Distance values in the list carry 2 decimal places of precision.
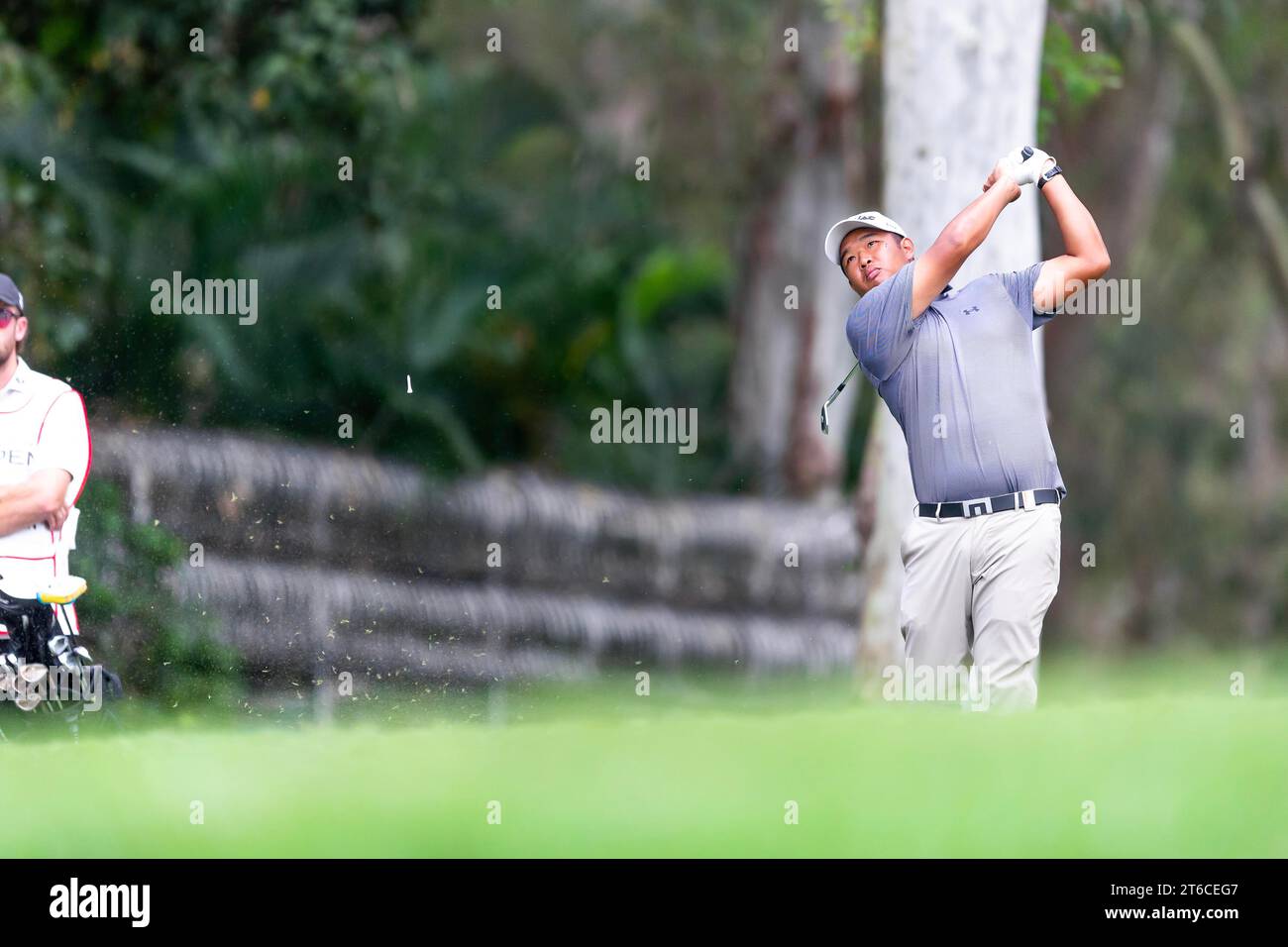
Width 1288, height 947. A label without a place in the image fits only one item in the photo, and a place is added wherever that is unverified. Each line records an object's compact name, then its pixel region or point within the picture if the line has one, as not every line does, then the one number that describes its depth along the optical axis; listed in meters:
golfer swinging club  11.12
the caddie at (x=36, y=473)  11.82
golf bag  11.99
